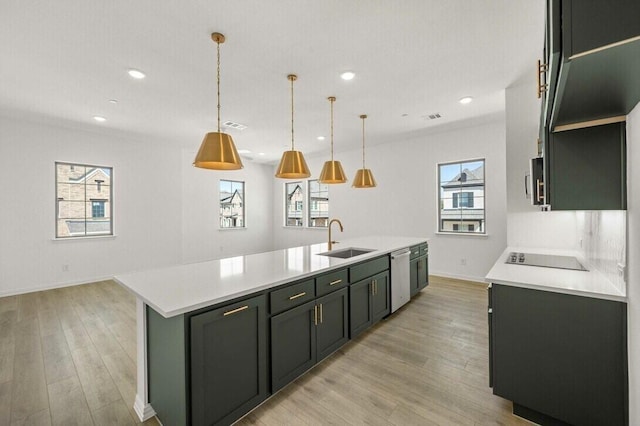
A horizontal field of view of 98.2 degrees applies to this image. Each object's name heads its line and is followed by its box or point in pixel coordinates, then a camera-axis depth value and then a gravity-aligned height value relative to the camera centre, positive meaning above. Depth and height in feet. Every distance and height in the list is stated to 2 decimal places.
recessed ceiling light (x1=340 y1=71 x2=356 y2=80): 10.18 +5.16
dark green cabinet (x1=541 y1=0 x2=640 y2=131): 2.39 +1.53
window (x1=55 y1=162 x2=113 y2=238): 16.57 +0.94
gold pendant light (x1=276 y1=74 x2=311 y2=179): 9.11 +1.55
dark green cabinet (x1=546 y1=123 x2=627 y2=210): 5.10 +0.84
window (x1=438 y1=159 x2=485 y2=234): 16.98 +1.00
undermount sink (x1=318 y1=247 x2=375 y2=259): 10.72 -1.56
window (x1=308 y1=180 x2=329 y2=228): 25.18 +0.82
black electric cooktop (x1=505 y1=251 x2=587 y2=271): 7.32 -1.41
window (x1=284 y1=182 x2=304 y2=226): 27.59 +1.00
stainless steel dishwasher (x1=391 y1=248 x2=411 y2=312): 11.28 -2.79
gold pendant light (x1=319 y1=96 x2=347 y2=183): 11.23 +1.61
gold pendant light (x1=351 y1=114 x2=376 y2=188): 12.96 +1.56
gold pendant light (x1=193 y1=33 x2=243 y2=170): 6.77 +1.54
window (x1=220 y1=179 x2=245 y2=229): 25.13 +0.93
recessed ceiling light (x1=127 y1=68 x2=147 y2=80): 9.89 +5.13
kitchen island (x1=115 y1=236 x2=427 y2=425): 4.96 -2.48
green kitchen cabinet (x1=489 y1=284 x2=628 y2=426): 4.95 -2.81
